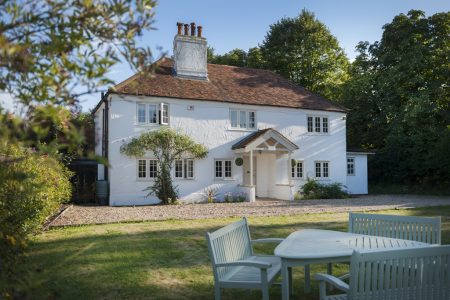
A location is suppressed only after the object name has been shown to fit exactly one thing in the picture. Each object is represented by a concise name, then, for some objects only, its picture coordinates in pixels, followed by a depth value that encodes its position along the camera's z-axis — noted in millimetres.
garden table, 4508
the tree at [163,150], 19703
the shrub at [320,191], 23016
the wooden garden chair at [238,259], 4738
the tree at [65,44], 2248
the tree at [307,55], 38500
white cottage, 20031
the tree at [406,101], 27328
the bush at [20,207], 2938
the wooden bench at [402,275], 3697
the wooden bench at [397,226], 6020
